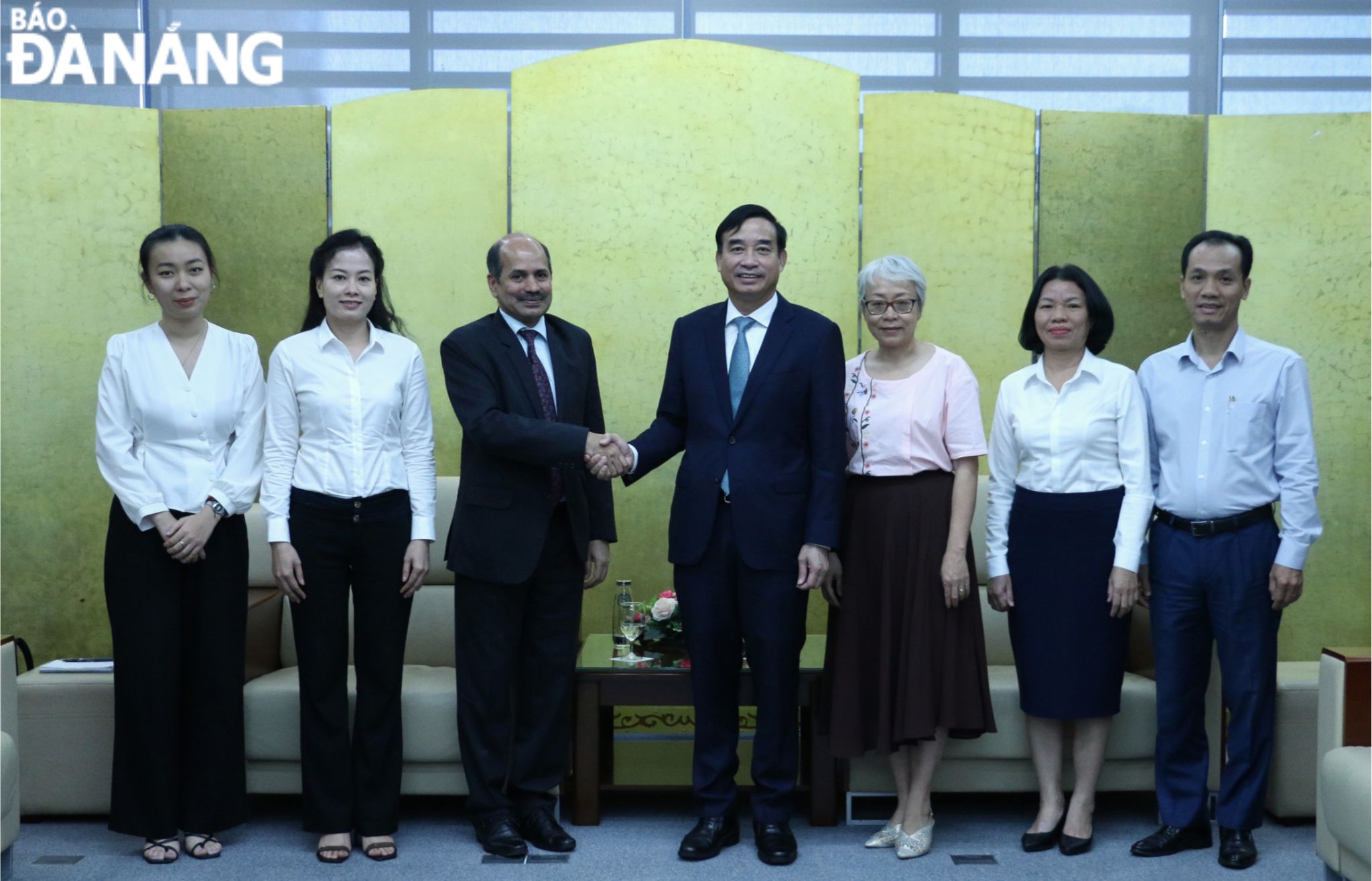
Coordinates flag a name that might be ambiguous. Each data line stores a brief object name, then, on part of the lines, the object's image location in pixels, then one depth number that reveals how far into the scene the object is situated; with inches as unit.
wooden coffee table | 138.4
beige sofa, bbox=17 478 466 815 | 137.4
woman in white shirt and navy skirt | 127.0
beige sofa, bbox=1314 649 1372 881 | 105.0
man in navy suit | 123.7
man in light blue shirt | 124.5
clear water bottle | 150.3
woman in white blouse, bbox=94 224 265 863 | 123.2
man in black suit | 126.0
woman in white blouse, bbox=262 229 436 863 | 125.1
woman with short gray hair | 126.3
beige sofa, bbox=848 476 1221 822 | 138.2
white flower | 147.9
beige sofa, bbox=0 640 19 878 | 112.6
